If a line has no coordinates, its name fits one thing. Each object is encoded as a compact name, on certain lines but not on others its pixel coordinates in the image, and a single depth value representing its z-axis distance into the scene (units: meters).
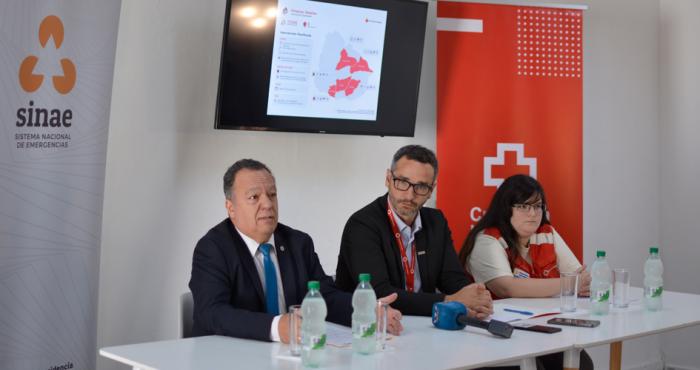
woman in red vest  3.86
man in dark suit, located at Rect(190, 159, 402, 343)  2.86
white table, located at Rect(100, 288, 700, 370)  2.38
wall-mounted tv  4.14
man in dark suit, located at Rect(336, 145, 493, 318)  3.48
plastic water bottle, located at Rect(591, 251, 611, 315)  3.25
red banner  5.00
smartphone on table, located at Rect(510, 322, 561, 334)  2.92
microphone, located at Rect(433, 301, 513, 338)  2.85
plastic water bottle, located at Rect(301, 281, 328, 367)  2.33
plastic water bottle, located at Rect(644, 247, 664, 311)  3.42
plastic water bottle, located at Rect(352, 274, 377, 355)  2.47
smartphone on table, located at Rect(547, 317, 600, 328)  3.04
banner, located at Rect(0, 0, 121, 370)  3.10
